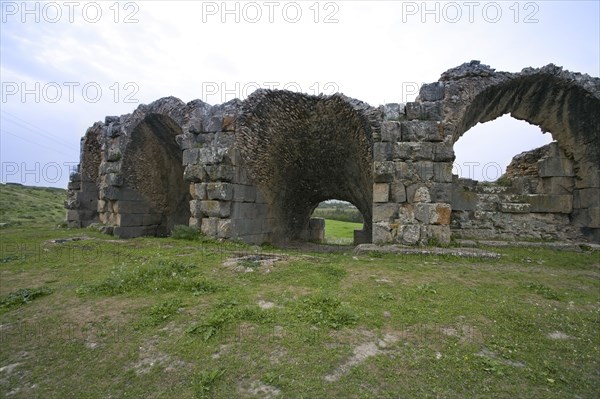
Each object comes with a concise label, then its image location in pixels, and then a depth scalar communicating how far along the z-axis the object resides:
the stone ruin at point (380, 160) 8.41
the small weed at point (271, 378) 2.67
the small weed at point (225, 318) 3.50
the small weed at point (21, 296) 4.48
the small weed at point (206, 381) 2.54
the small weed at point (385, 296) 4.47
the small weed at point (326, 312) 3.71
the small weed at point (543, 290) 4.69
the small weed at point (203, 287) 4.77
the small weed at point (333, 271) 5.64
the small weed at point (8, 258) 6.88
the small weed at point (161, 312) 3.79
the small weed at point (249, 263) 6.09
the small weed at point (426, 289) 4.75
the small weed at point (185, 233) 9.70
